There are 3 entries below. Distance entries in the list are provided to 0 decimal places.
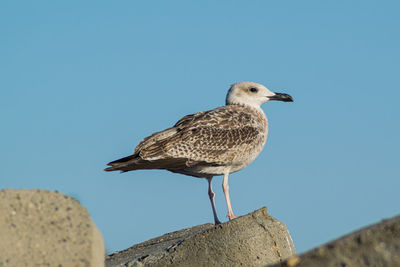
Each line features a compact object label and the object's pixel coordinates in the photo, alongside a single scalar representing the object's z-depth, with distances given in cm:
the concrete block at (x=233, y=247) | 2136
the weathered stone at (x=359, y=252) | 981
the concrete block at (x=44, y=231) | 1298
